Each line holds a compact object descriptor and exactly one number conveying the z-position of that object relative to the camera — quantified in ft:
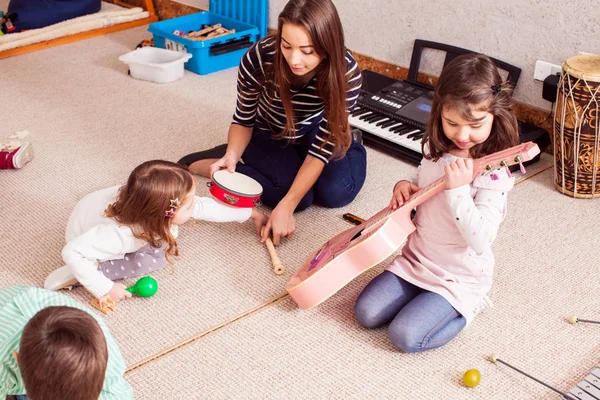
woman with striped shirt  6.01
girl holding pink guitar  5.04
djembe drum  7.21
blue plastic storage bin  10.94
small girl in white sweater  5.63
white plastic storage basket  10.57
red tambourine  6.51
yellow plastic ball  5.15
